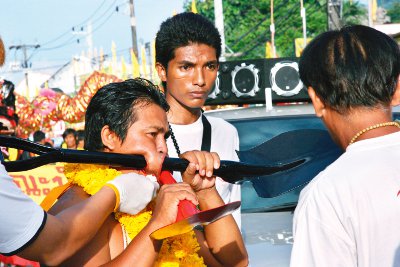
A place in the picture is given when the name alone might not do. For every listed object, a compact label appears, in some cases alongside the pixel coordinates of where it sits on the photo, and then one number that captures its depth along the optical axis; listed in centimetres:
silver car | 312
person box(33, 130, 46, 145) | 1412
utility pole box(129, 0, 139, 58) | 3938
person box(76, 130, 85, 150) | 1187
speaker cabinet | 583
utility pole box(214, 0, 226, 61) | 1980
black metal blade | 233
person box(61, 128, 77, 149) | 1290
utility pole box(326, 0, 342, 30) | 3707
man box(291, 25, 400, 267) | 202
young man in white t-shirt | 377
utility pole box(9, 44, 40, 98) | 8364
